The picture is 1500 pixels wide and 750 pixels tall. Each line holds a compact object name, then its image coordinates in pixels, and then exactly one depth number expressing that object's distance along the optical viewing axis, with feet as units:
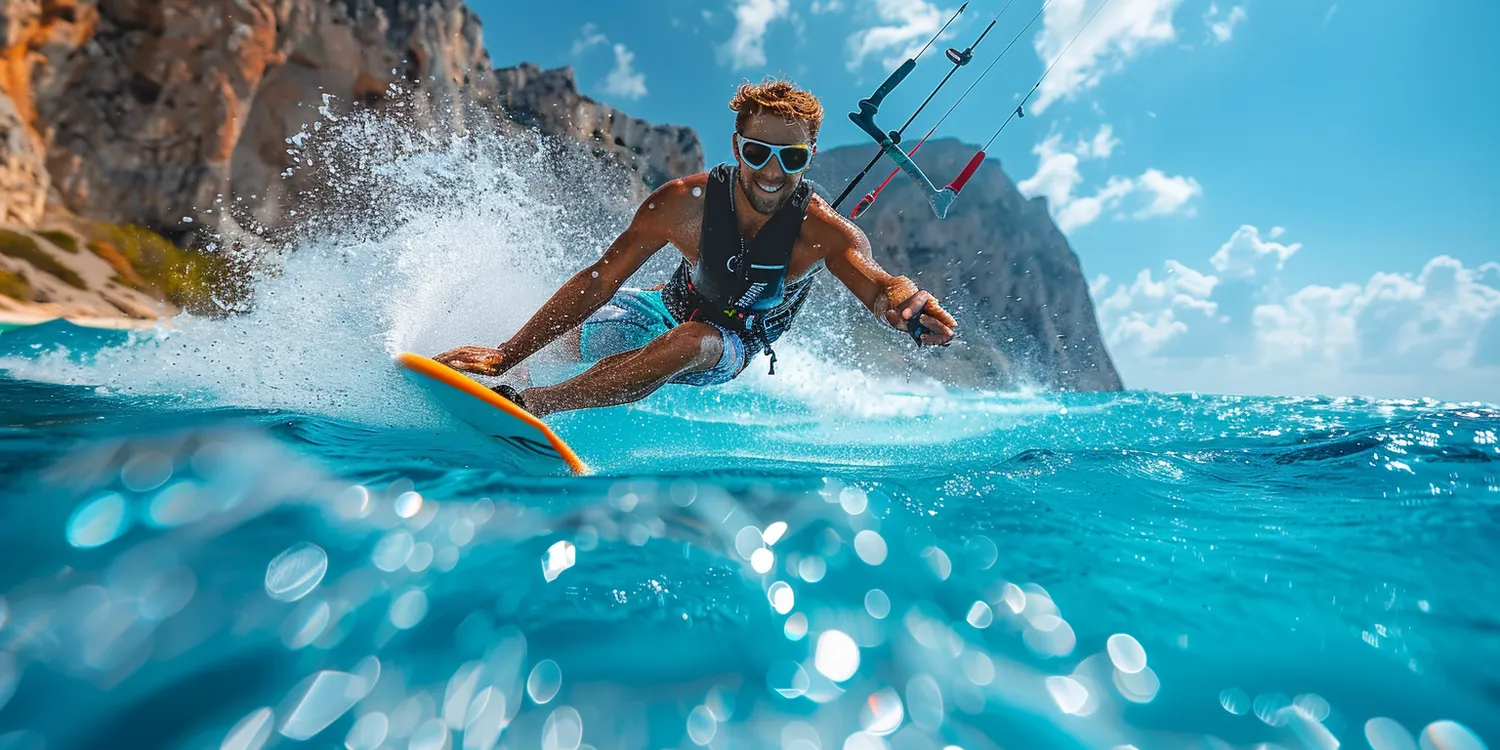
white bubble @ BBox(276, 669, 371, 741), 3.06
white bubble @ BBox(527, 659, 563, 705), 3.36
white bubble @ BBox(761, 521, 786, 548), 5.17
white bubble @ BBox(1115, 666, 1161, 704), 3.70
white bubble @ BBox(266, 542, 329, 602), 3.97
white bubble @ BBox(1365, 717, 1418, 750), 3.47
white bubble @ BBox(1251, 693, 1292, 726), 3.57
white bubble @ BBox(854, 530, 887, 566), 4.97
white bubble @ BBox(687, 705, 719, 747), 3.21
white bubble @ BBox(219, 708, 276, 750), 2.92
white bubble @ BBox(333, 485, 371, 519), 4.93
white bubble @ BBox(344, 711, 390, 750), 3.01
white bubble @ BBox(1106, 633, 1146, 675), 3.94
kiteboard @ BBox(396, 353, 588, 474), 8.00
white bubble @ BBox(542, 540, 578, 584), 4.42
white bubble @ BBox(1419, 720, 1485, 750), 3.52
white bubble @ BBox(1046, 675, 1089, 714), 3.62
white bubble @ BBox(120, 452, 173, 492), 4.95
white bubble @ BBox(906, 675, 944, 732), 3.43
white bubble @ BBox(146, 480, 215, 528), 4.52
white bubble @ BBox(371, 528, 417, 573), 4.34
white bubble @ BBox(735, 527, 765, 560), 5.03
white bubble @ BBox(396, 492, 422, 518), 5.08
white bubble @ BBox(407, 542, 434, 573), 4.33
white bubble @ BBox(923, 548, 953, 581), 4.85
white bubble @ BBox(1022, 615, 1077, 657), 4.08
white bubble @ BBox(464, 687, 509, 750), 3.09
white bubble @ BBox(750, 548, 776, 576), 4.79
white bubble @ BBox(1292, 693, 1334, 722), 3.62
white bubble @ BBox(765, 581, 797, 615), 4.32
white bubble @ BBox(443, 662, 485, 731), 3.19
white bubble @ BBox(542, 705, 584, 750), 3.10
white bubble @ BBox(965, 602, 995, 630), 4.30
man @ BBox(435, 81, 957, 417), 9.80
